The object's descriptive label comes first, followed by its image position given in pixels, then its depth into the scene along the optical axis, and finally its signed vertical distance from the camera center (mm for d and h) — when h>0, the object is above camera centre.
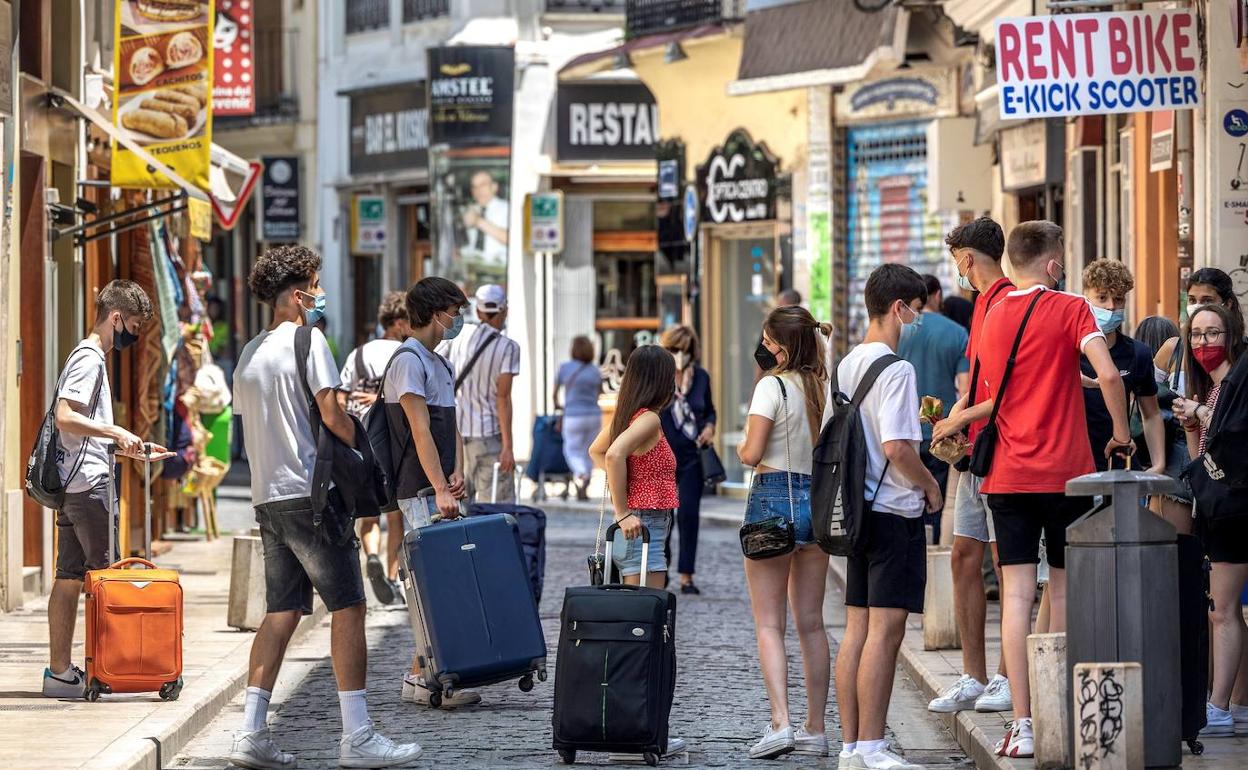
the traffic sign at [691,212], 47988 +1831
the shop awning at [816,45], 37336 +3206
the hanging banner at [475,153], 55176 +2988
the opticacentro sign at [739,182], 45092 +2112
